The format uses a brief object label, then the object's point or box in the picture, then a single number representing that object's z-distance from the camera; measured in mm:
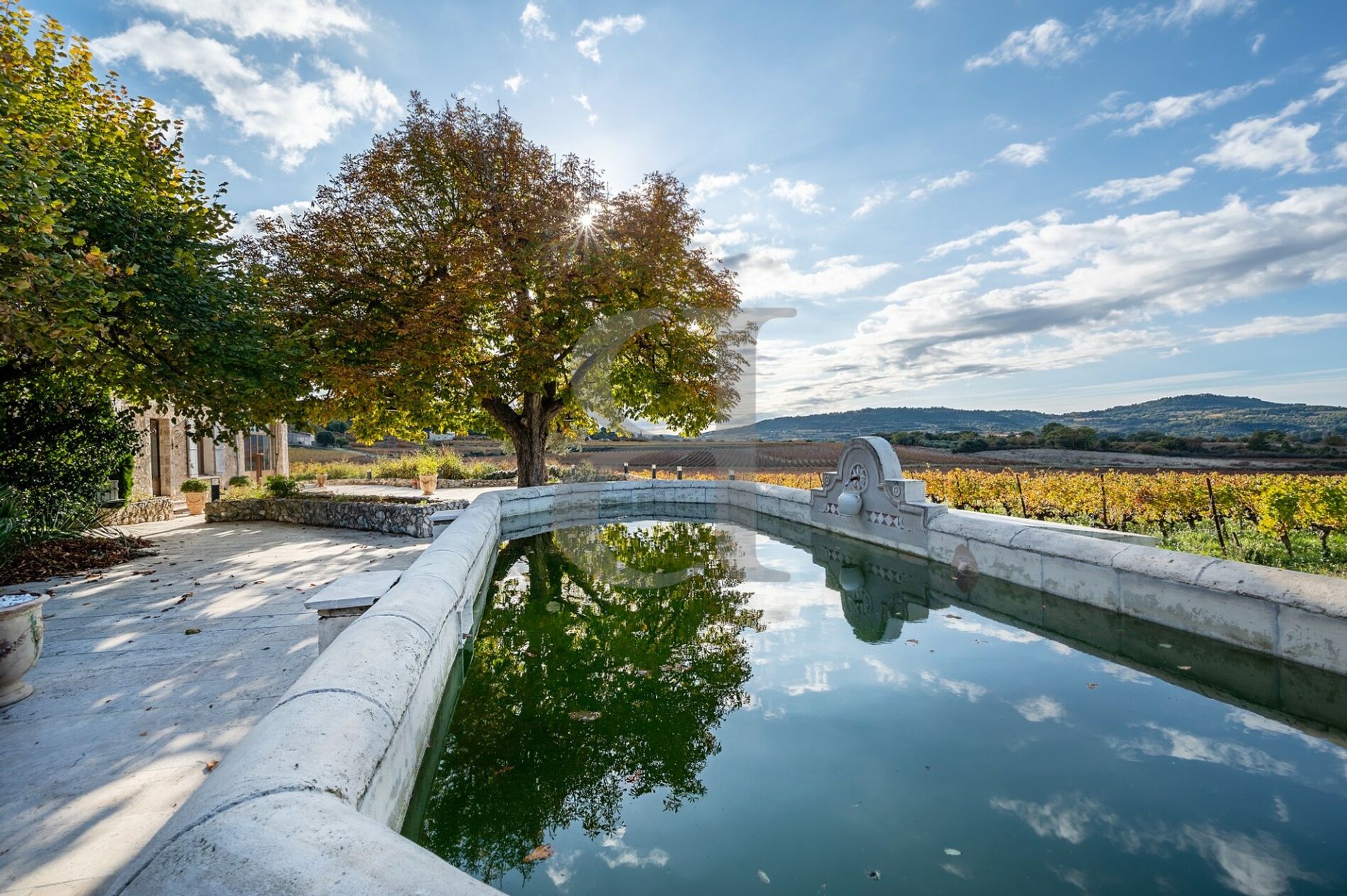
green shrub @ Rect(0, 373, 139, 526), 9586
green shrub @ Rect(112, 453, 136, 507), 11516
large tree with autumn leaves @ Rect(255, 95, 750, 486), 12422
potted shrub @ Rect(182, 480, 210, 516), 15938
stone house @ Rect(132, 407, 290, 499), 16891
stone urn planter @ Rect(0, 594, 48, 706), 4047
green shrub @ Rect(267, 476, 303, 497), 15492
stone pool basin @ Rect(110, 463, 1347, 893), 1582
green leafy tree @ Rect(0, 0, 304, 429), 6305
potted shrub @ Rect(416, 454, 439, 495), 20375
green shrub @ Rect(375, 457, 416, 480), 25562
